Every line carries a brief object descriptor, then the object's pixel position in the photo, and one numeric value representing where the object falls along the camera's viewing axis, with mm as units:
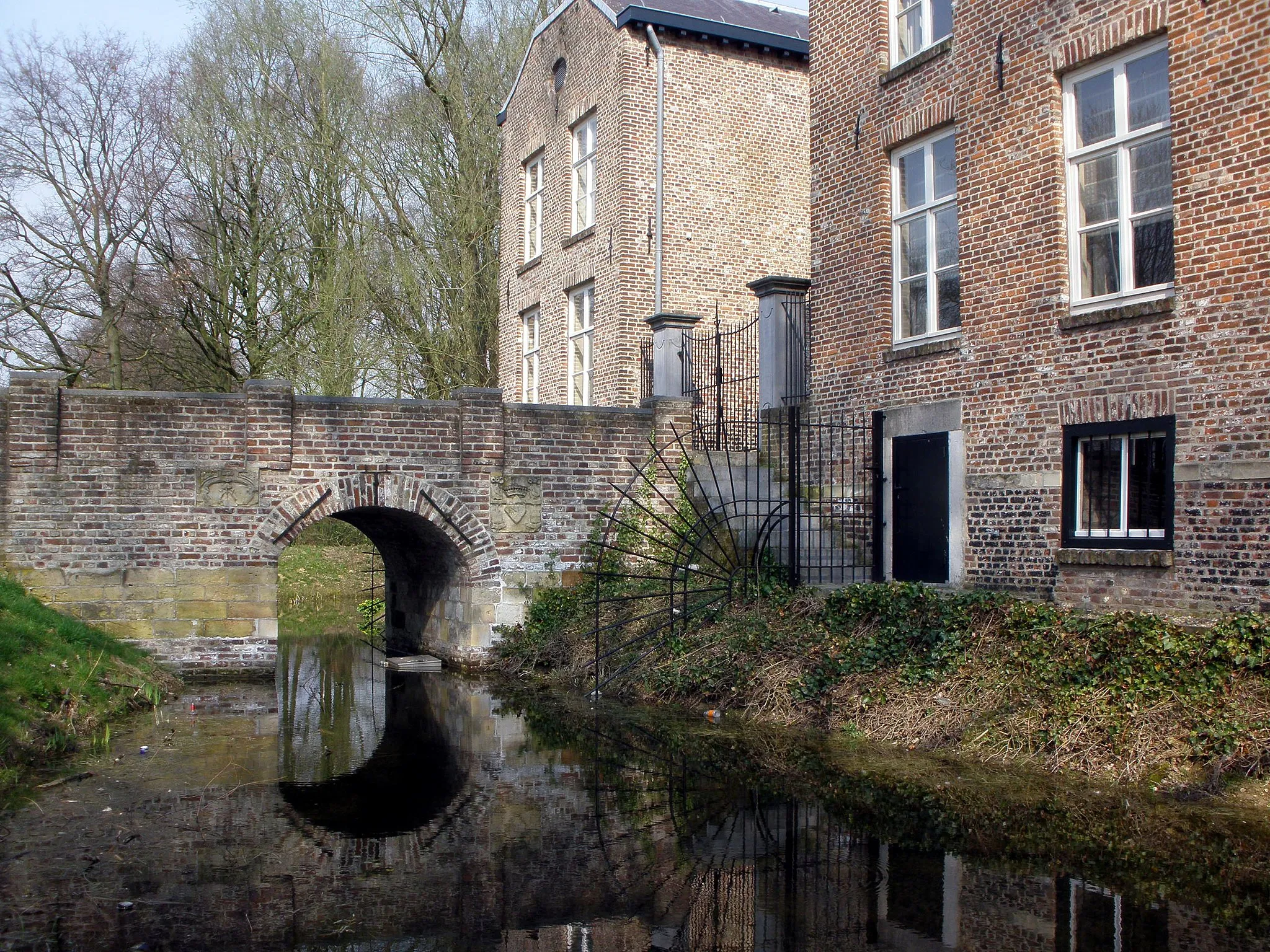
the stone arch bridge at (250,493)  13859
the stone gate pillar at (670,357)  18094
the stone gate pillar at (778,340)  15375
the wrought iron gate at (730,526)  13328
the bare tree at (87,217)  25531
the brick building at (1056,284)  9586
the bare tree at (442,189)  27688
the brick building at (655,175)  20234
